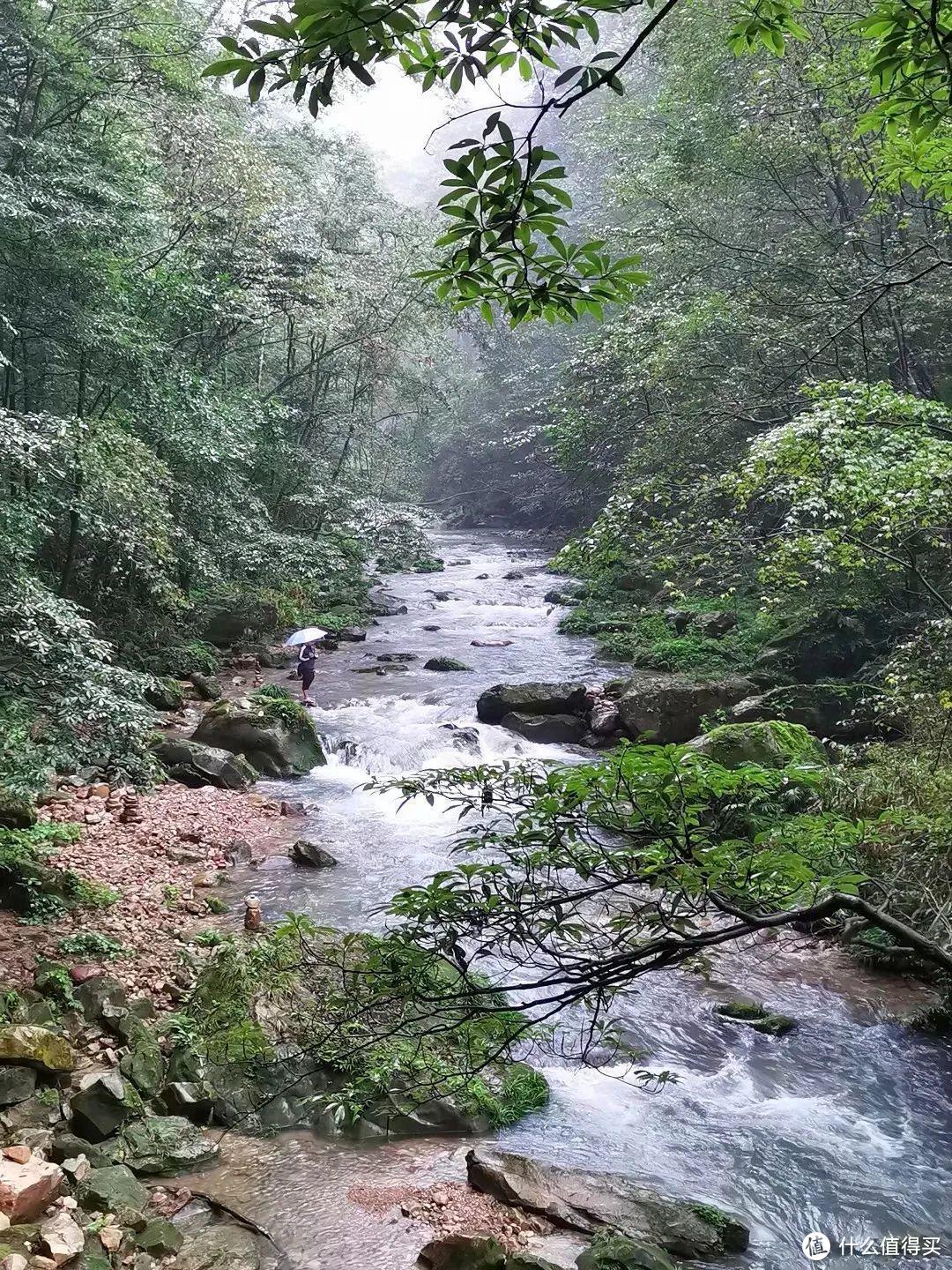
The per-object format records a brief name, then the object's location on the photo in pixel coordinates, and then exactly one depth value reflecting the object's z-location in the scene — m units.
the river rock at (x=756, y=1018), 6.19
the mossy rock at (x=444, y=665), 15.72
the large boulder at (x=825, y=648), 11.73
